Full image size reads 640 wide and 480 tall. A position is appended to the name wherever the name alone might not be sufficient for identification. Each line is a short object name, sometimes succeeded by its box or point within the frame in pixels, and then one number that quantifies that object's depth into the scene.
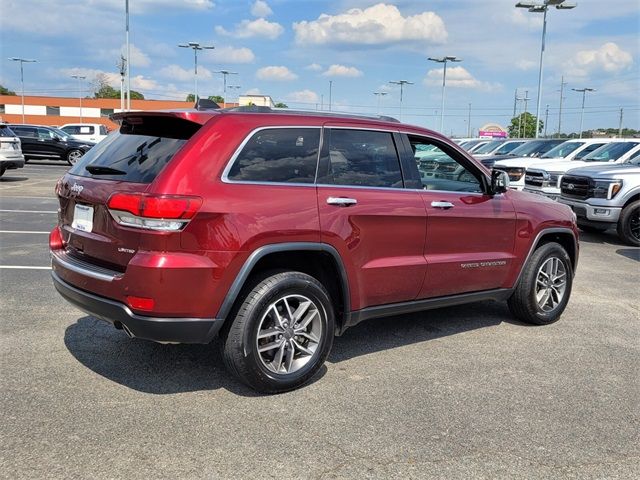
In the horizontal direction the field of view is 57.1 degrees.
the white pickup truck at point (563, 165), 12.69
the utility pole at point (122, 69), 34.09
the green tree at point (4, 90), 111.81
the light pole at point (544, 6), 26.08
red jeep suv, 3.40
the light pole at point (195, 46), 43.86
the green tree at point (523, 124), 86.46
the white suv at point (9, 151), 16.38
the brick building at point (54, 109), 79.81
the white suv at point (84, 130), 30.31
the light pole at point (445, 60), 43.84
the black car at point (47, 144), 25.03
